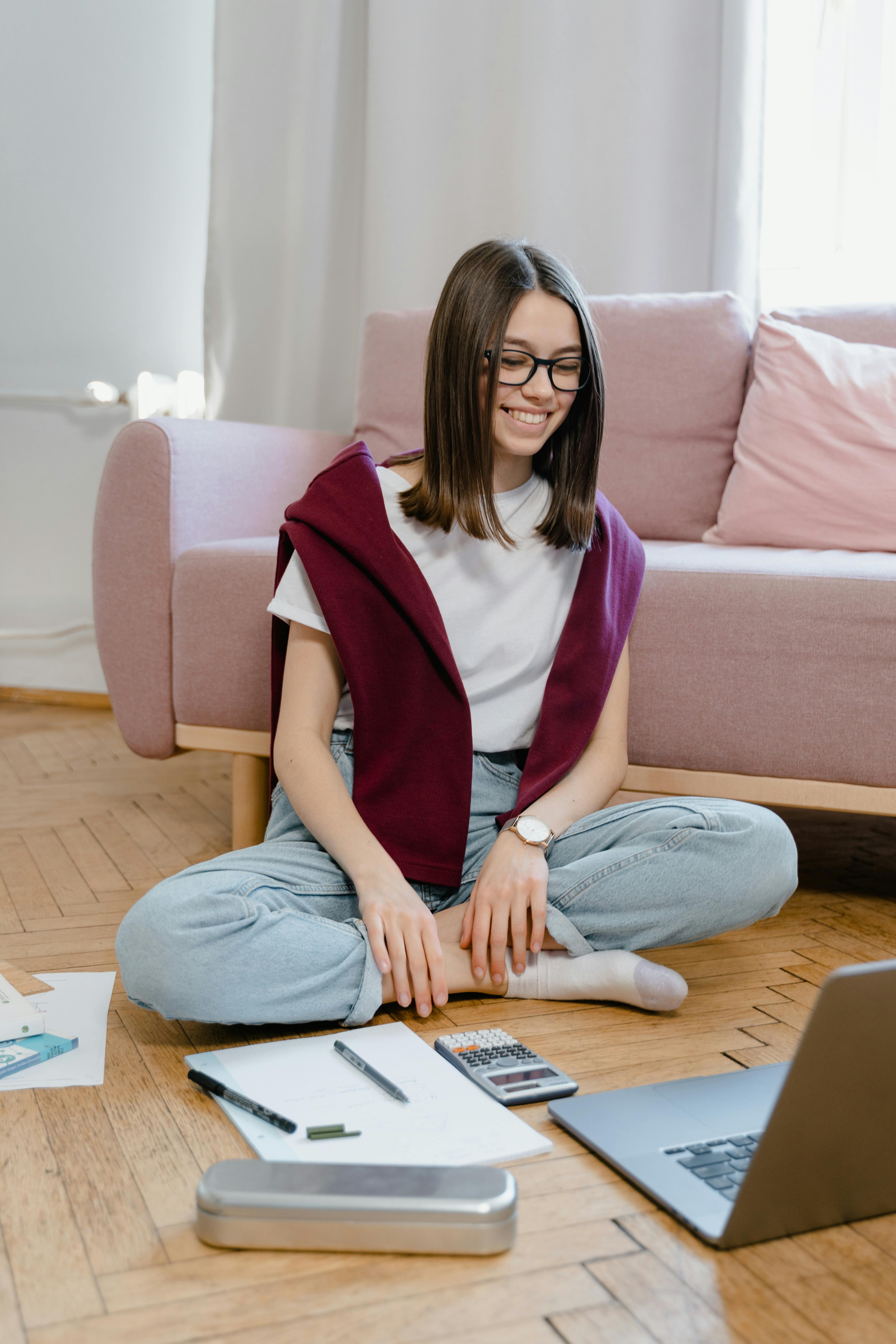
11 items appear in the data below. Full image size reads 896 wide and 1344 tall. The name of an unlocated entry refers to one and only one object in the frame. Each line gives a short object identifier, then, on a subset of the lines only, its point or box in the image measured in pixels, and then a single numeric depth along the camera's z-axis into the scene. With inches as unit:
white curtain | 94.3
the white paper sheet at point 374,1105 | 34.3
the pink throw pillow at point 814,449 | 69.3
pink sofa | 56.5
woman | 44.1
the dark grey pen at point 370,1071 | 37.4
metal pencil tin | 30.0
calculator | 38.7
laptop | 27.4
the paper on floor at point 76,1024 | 39.9
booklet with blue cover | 39.9
